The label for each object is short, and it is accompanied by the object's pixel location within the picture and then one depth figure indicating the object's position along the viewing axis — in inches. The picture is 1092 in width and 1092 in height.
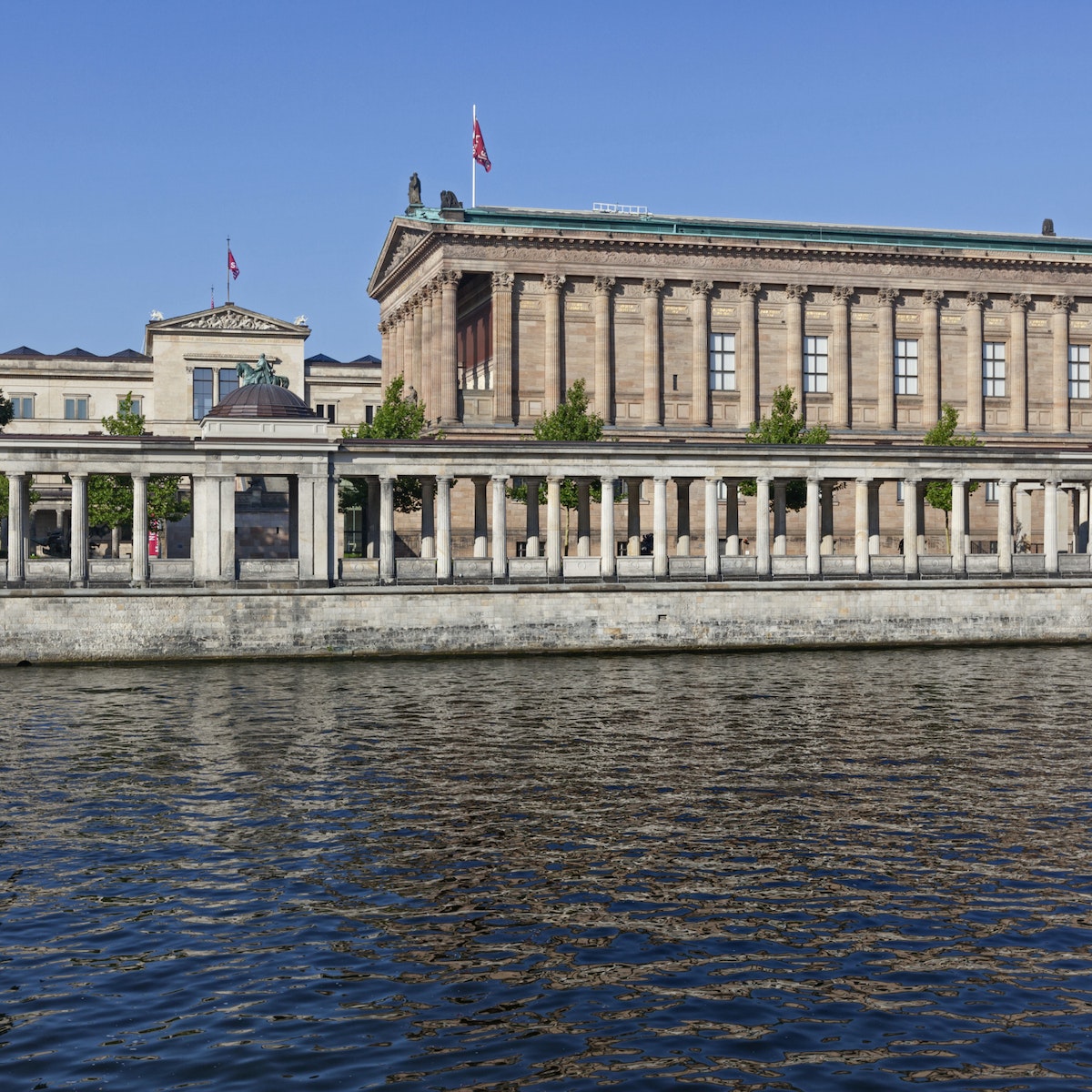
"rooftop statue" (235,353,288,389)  2805.1
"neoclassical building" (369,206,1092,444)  3543.3
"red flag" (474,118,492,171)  3432.6
